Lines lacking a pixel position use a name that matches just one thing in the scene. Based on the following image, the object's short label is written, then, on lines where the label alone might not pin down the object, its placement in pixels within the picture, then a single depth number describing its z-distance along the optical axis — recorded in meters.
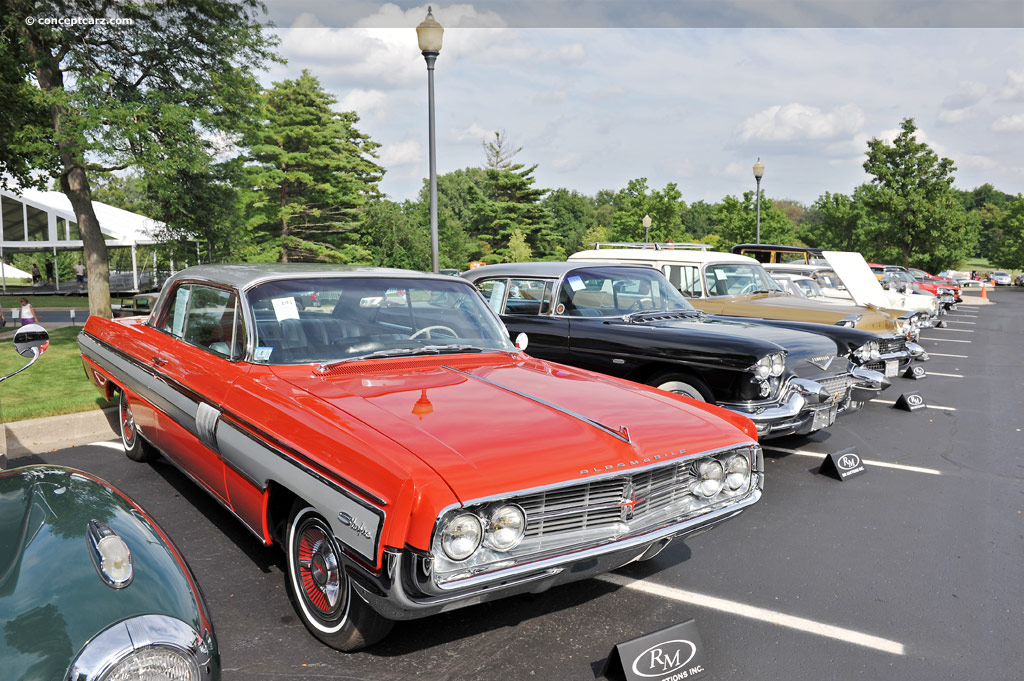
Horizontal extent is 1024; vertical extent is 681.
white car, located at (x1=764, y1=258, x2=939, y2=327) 12.12
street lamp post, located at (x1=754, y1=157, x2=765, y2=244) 21.66
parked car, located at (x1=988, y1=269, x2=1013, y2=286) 66.88
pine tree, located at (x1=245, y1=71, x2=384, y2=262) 34.25
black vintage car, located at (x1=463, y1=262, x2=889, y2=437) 5.59
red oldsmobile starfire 2.55
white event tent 26.00
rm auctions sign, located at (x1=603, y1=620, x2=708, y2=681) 2.83
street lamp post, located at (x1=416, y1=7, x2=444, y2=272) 9.12
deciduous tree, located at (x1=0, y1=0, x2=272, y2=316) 9.78
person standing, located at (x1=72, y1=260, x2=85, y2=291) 32.23
